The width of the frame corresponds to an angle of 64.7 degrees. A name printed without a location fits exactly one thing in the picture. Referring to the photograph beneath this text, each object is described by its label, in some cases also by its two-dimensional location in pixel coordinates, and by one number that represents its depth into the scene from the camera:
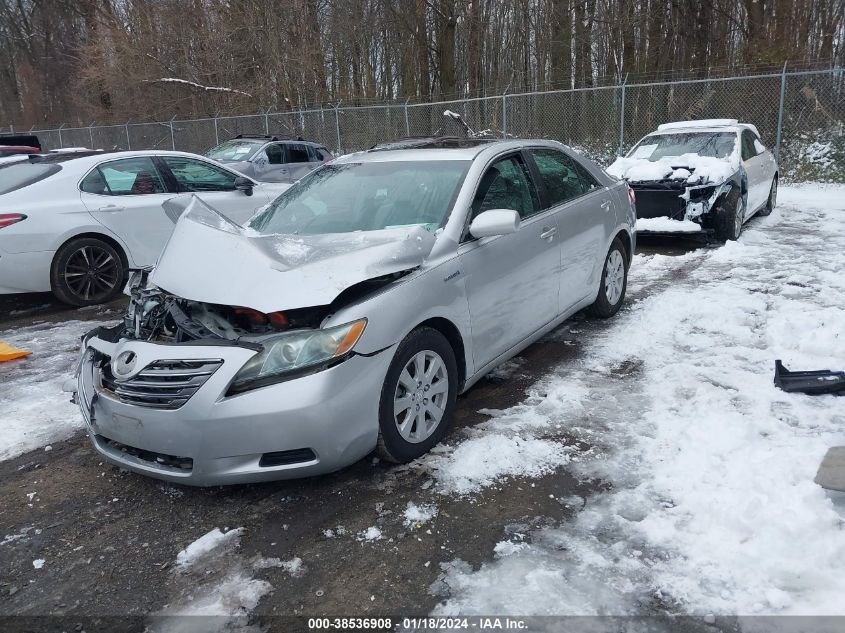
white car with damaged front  8.75
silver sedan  2.97
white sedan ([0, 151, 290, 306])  6.57
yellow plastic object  5.51
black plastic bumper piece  4.07
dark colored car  13.66
